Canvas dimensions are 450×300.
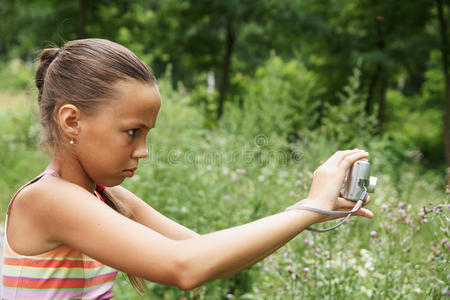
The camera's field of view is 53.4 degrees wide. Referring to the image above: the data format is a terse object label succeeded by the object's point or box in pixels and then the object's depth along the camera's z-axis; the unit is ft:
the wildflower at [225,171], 12.53
